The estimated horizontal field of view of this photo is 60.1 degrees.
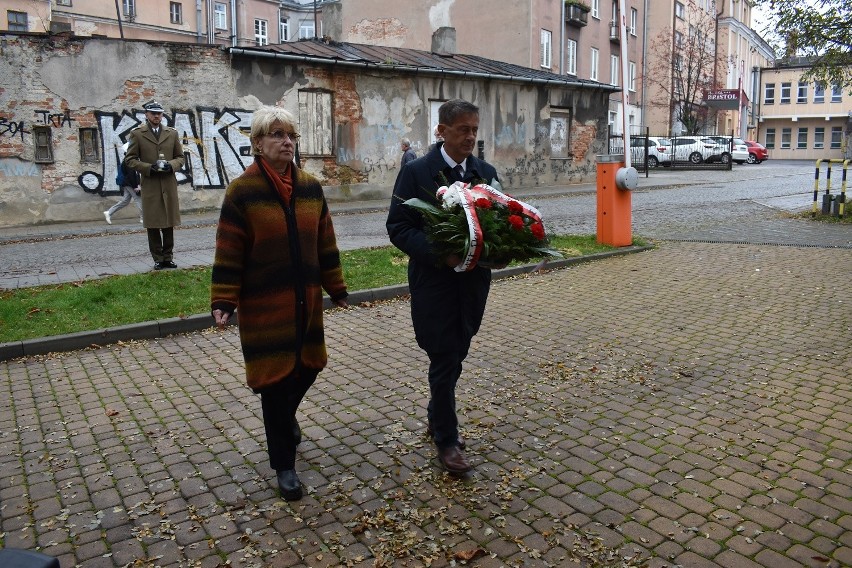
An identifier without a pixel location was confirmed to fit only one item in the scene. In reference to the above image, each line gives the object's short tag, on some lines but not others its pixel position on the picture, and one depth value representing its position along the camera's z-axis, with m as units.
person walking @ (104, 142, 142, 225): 14.16
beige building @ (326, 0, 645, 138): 34.22
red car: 47.91
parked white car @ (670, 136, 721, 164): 40.06
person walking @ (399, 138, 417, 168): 18.89
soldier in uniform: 9.39
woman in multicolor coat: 3.76
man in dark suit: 4.09
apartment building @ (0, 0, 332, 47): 46.52
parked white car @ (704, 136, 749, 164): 39.56
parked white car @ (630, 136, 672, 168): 39.44
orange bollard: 11.66
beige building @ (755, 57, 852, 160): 67.81
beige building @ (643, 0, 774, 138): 48.06
